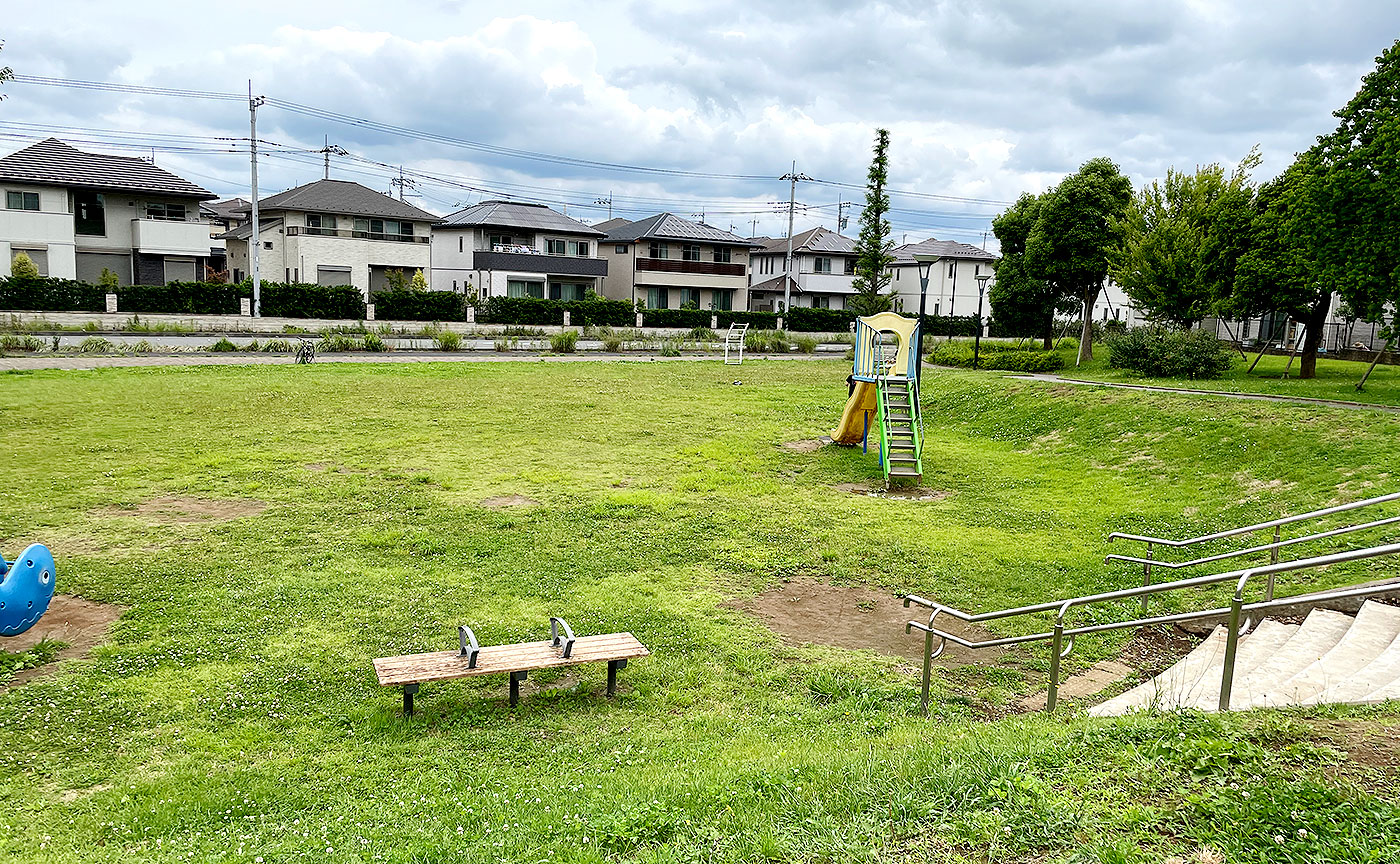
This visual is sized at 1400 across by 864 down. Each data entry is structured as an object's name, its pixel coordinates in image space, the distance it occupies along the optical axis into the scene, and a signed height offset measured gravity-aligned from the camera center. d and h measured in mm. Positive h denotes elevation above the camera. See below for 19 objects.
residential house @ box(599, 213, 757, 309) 66750 +3061
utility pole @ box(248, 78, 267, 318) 45000 +2699
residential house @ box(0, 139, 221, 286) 45656 +3565
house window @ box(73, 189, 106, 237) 47344 +3763
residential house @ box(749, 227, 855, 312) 74812 +2849
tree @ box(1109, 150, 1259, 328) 28016 +2465
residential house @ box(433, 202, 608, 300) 62094 +3225
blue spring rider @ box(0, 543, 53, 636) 7758 -2557
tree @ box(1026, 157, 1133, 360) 35562 +3543
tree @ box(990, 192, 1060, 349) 37625 +1309
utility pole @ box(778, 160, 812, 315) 66144 +1850
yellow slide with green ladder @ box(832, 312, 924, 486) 16875 -1510
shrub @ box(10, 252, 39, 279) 42750 +818
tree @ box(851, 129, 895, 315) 55062 +4455
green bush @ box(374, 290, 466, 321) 50750 -388
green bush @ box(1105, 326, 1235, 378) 25922 -857
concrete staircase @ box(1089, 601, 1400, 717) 6414 -2613
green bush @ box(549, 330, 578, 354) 43156 -1813
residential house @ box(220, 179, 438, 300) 55500 +3557
